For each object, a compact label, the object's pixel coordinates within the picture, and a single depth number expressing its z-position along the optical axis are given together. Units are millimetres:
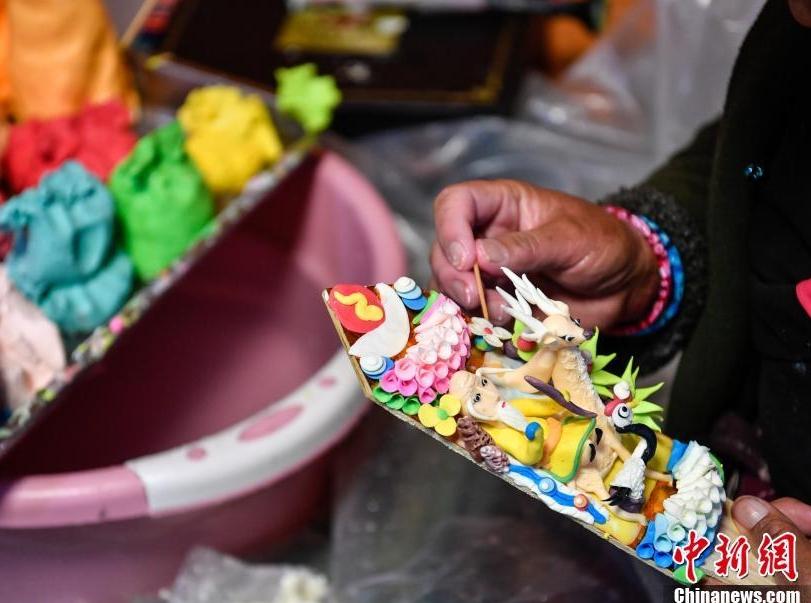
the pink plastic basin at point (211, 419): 688
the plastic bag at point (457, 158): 1076
